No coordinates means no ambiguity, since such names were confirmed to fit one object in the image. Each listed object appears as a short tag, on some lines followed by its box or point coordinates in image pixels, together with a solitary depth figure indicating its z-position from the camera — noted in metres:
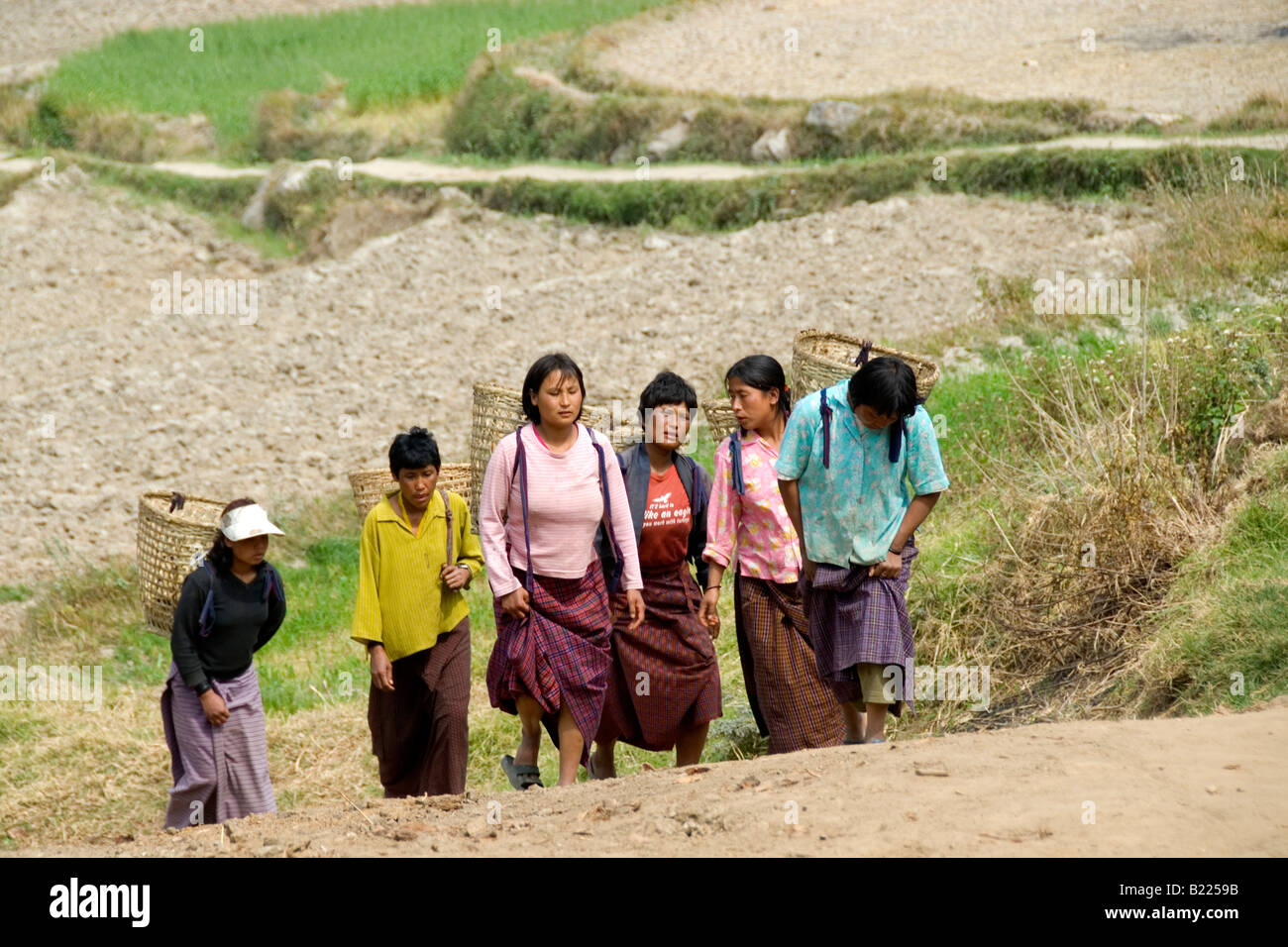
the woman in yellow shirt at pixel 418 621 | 9.99
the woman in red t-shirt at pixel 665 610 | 10.15
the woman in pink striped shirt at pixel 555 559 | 9.52
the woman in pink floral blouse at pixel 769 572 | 10.06
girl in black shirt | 9.52
